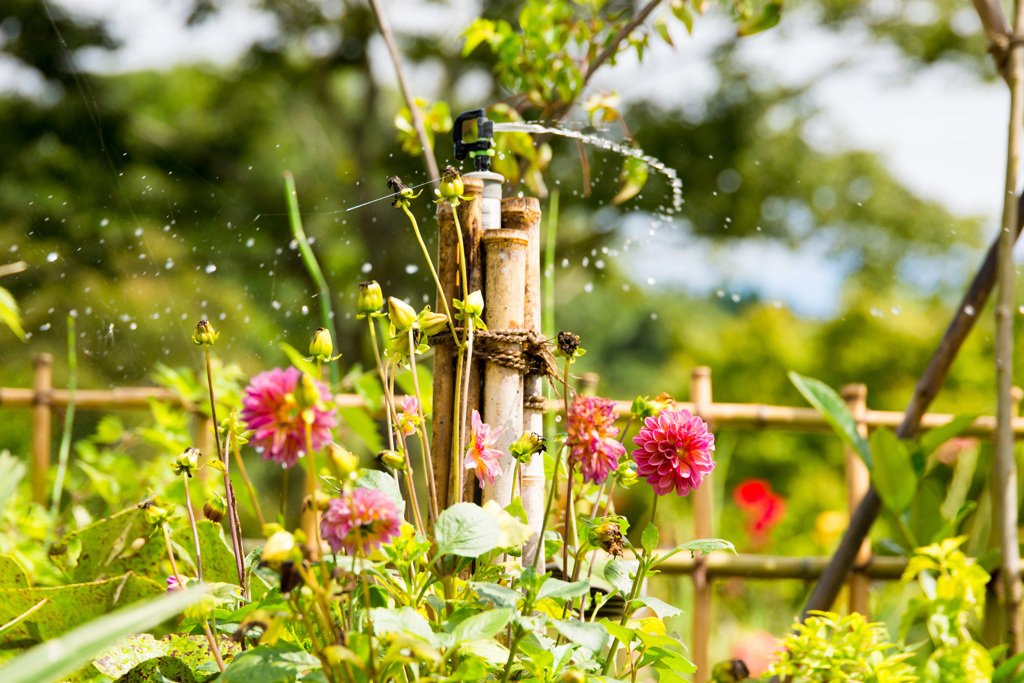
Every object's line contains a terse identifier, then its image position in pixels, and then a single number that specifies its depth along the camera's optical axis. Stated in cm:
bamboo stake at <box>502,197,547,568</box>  397
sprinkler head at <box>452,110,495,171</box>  398
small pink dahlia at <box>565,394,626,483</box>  373
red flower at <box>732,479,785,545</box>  1259
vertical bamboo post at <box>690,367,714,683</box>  668
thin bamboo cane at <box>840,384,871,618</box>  724
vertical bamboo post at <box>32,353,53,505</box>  787
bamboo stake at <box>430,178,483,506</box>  393
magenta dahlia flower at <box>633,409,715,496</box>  378
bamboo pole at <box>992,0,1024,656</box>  421
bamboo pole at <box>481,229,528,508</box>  393
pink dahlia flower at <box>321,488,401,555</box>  361
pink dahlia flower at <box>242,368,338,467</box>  360
